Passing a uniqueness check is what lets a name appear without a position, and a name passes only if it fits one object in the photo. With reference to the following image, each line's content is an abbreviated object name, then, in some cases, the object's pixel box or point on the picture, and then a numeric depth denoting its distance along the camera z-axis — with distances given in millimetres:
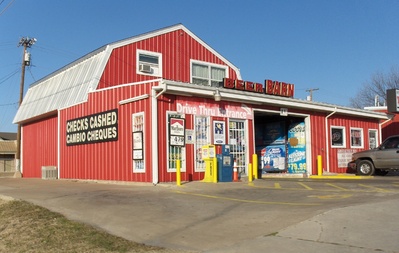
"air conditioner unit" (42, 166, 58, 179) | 21828
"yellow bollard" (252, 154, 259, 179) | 17648
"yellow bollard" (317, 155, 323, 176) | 20859
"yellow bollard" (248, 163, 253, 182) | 16391
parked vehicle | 18623
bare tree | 50159
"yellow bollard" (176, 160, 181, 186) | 14492
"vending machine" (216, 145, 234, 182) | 15891
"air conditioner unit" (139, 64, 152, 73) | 21830
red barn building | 15609
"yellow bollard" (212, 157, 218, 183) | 15531
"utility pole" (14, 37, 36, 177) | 31756
